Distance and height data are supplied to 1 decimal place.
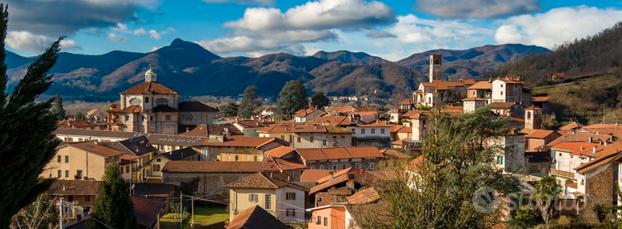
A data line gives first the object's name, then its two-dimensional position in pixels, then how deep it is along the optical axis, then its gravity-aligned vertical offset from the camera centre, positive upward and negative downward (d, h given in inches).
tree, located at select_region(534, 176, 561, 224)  1000.9 -157.4
